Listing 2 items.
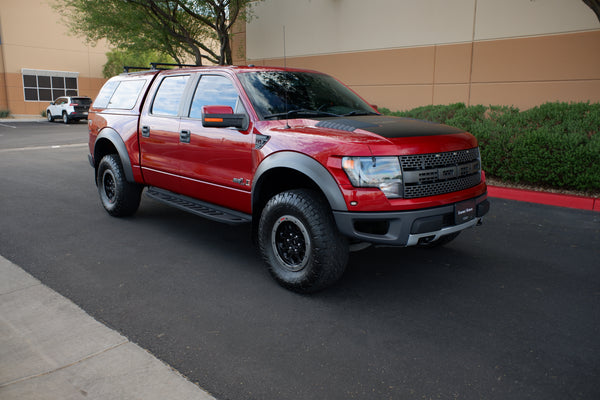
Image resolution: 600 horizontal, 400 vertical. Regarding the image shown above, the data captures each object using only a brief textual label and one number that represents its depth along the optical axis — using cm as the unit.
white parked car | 2962
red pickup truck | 359
